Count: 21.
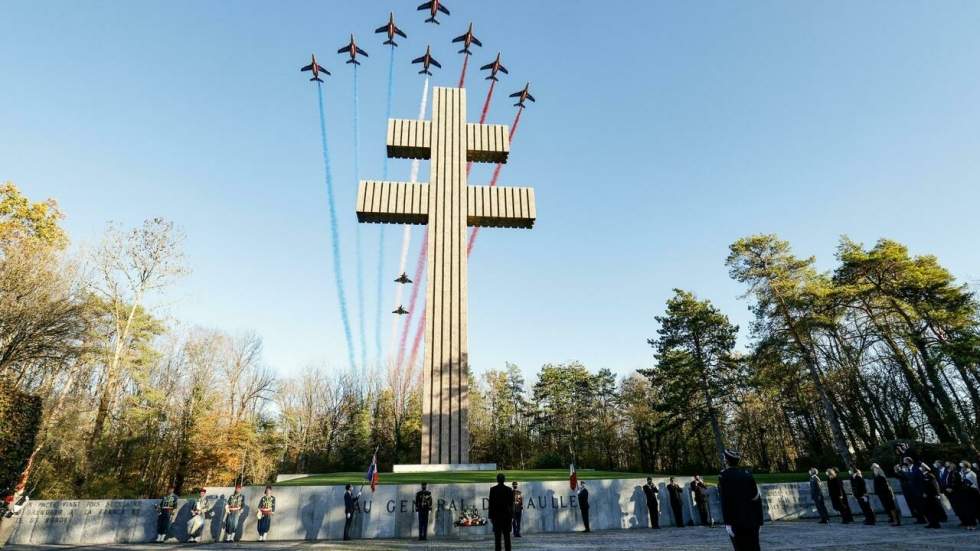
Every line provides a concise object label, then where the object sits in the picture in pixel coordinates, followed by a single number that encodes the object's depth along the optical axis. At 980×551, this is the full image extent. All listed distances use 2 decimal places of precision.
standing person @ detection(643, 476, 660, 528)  13.02
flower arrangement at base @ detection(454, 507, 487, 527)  11.96
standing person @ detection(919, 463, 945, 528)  10.78
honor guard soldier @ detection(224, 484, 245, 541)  11.62
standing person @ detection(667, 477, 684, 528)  13.23
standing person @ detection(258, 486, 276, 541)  11.53
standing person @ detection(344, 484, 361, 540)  11.70
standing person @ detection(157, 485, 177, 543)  11.66
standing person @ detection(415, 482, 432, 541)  11.47
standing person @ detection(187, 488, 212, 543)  11.67
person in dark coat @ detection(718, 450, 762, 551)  5.79
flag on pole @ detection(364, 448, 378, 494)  11.67
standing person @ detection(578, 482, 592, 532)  12.46
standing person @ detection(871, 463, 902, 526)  11.98
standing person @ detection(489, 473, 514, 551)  7.72
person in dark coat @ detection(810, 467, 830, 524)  12.98
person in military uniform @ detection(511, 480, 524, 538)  11.59
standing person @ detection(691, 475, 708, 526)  13.39
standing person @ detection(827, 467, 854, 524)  12.65
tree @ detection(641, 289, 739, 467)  33.09
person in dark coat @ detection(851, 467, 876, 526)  12.05
